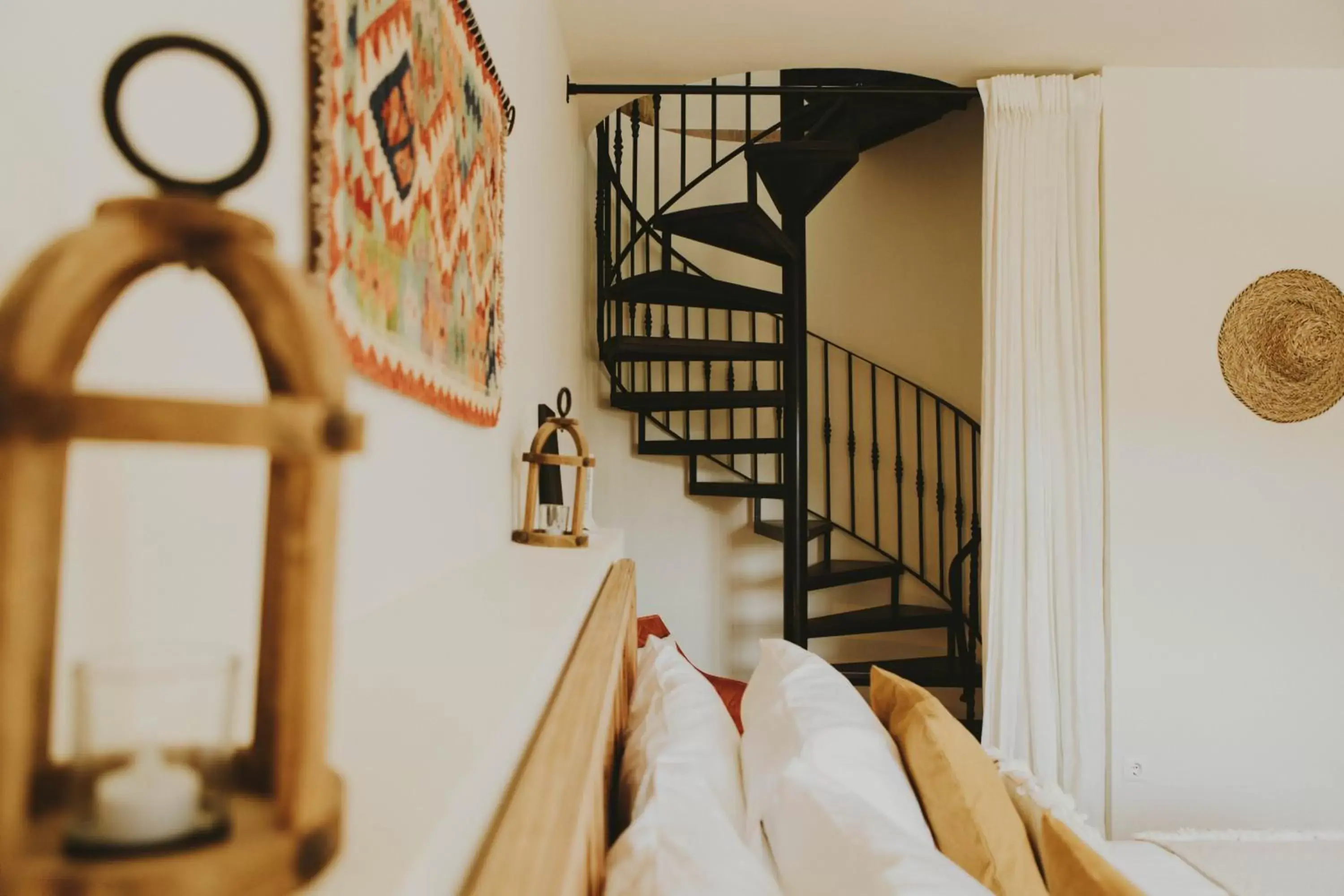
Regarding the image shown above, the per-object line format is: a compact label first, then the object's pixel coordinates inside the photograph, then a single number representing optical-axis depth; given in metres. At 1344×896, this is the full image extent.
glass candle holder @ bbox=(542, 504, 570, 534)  1.96
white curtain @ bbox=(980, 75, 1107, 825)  3.05
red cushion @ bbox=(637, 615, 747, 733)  2.62
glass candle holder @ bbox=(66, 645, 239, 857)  0.31
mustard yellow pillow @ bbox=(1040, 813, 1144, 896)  0.85
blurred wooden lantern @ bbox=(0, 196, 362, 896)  0.28
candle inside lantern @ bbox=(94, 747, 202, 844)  0.31
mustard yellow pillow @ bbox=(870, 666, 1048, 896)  1.12
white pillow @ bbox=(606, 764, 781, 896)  0.73
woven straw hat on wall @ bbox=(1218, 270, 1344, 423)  3.19
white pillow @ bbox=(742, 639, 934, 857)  1.10
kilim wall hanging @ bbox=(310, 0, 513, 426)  0.87
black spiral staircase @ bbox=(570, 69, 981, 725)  3.62
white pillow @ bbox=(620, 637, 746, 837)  1.08
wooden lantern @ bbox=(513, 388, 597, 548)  1.88
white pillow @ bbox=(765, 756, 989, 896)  0.77
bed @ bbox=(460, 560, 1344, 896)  0.54
